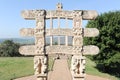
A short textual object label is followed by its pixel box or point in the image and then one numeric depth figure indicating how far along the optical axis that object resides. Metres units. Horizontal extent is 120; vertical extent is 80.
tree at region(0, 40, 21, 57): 54.06
